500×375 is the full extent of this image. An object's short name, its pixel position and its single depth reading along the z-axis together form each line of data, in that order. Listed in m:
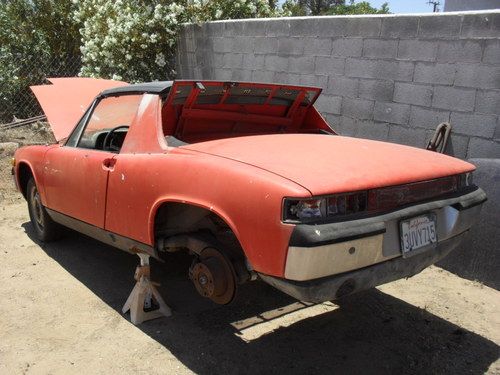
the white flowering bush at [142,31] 8.43
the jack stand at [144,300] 3.54
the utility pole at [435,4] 36.22
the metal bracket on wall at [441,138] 4.60
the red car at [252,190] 2.52
